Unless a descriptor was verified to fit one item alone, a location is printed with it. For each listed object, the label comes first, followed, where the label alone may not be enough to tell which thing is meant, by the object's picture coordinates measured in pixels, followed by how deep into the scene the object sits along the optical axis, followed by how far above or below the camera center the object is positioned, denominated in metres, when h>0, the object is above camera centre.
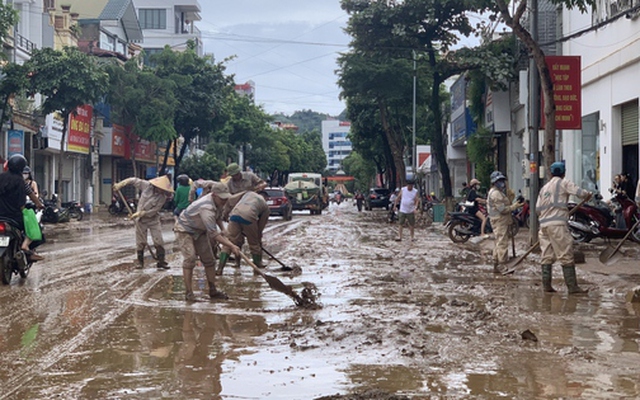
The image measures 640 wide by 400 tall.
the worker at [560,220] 10.99 -0.51
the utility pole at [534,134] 18.06 +1.04
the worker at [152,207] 13.91 -0.35
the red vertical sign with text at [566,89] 22.70 +2.49
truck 46.81 -0.65
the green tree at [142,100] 46.66 +4.83
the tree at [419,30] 35.09 +6.47
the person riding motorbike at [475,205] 20.40 -0.57
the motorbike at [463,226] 21.17 -1.10
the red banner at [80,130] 45.67 +3.12
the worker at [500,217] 14.09 -0.59
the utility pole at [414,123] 44.88 +3.77
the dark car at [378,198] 56.69 -0.99
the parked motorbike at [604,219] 18.77 -0.88
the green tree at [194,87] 51.84 +6.24
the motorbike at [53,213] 32.03 -1.00
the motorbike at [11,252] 11.54 -0.89
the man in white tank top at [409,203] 22.25 -0.53
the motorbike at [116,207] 42.75 -1.04
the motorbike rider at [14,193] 11.82 -0.07
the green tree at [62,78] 36.28 +4.72
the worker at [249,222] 13.41 -0.59
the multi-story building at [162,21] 80.19 +15.83
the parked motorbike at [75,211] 36.22 -1.02
